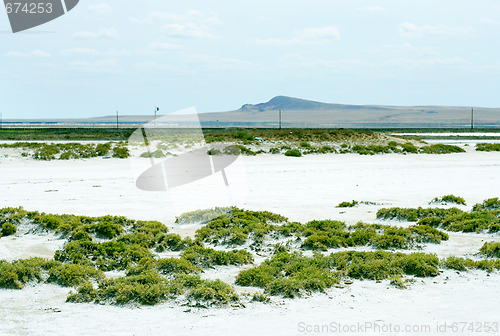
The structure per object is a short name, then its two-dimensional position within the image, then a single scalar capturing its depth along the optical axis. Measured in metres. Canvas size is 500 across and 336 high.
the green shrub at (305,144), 43.14
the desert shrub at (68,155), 34.95
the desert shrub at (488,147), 45.38
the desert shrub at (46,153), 34.78
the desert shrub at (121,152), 36.54
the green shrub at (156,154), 37.56
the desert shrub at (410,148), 43.03
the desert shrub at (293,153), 38.50
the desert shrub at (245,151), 38.83
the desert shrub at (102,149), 36.88
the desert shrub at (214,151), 38.12
